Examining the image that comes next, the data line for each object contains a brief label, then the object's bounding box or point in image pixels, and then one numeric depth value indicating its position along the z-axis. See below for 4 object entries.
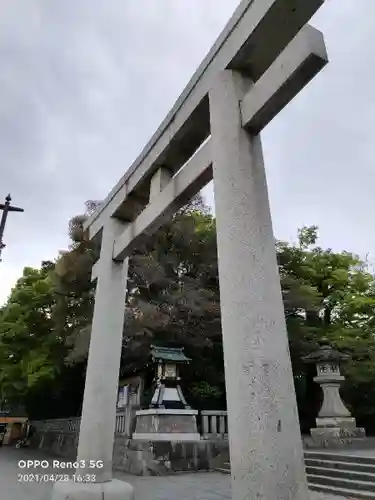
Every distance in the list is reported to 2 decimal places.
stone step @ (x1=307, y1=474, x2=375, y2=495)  5.95
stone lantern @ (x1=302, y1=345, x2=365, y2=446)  10.33
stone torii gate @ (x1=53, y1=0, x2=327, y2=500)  2.28
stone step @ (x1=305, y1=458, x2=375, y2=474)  6.56
